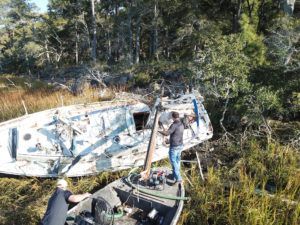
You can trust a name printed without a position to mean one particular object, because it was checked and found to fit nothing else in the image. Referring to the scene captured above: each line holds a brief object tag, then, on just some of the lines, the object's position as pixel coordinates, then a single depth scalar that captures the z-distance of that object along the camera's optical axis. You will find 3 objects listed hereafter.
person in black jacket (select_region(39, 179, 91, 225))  3.39
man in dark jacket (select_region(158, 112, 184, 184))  4.90
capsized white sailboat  5.71
